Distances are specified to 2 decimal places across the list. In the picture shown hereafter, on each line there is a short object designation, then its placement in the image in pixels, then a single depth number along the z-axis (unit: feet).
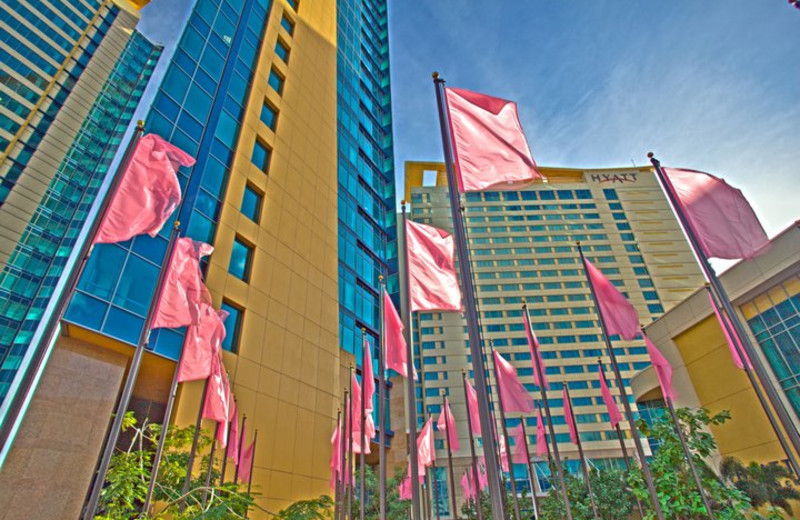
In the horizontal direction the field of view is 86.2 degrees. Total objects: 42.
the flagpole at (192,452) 42.48
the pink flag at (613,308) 46.96
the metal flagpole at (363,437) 42.47
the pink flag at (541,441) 85.87
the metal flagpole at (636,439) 45.93
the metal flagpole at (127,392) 25.38
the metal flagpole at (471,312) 18.79
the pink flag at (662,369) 56.49
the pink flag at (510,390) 57.62
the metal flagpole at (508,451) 60.23
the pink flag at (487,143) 27.84
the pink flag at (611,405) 69.36
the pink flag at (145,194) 27.02
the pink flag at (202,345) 40.50
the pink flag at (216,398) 44.54
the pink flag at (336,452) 65.67
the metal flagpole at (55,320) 17.40
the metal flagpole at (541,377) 56.66
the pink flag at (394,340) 37.06
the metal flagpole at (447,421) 69.28
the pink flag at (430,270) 31.12
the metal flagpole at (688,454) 48.65
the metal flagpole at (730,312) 29.12
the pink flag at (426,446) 72.49
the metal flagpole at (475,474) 53.72
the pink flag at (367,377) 50.34
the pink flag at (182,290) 35.29
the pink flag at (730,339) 38.87
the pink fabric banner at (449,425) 71.10
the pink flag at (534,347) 58.29
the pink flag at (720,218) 32.76
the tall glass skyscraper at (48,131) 148.36
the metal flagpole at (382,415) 33.47
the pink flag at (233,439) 55.93
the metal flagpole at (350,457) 52.11
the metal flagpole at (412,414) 26.73
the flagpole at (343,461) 48.73
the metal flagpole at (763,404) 36.37
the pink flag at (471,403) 69.92
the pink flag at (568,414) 69.27
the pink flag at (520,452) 79.56
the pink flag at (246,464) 63.10
